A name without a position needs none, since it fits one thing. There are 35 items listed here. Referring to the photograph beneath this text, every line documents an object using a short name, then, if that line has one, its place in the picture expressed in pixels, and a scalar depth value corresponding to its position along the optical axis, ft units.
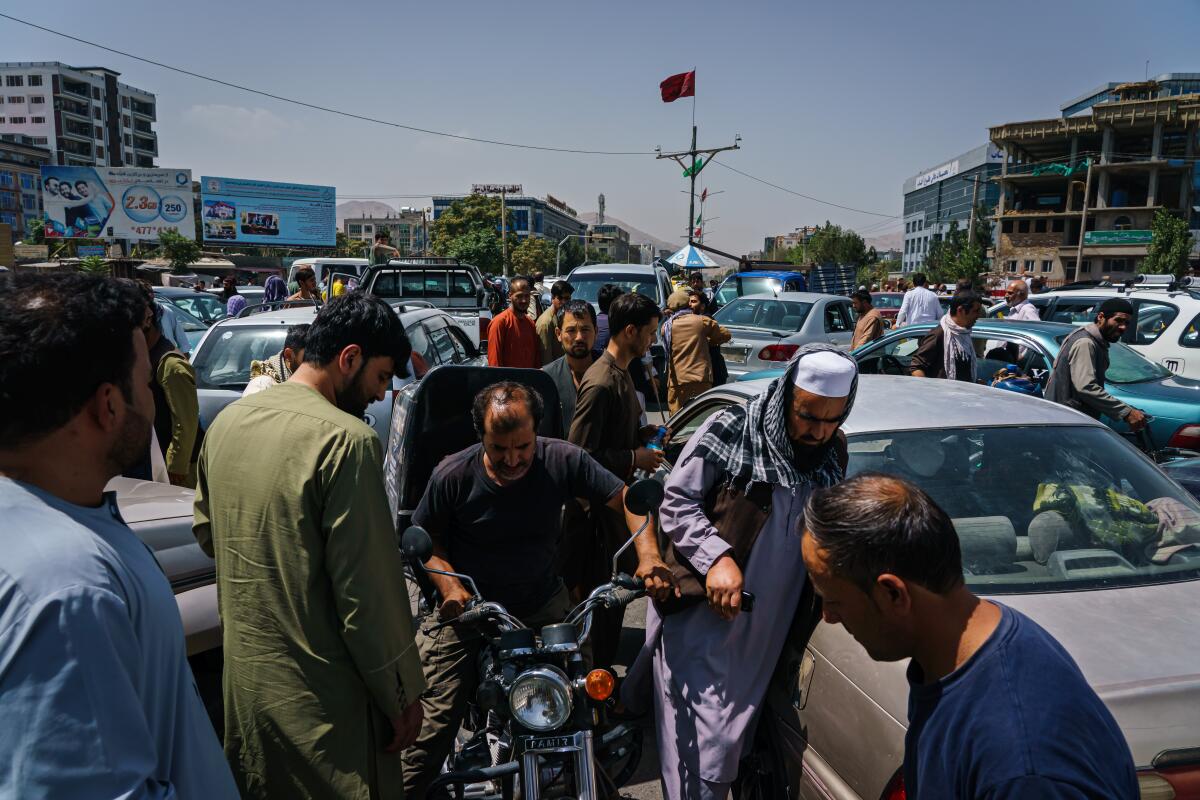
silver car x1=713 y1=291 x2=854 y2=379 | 33.32
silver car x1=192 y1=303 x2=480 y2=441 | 21.70
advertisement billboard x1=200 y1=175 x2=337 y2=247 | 165.78
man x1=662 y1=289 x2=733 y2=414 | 23.66
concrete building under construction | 208.95
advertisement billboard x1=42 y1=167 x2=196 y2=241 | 146.61
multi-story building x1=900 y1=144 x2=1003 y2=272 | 286.05
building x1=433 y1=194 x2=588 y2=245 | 513.86
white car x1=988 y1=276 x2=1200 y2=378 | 27.91
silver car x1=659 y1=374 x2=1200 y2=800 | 6.34
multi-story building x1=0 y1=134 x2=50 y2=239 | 275.39
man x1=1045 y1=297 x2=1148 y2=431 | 18.97
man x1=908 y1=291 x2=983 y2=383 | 21.42
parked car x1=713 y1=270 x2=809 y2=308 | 61.16
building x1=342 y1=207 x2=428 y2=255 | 497.05
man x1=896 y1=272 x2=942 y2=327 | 36.29
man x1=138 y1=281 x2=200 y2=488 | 14.12
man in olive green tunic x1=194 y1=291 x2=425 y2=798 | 6.29
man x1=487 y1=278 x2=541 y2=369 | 23.62
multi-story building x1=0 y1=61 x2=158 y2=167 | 295.28
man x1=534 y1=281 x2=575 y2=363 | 26.61
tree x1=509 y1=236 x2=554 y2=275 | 282.97
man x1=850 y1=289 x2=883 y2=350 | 32.19
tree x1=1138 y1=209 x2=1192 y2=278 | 178.09
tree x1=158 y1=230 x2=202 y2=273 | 175.01
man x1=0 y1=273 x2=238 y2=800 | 3.47
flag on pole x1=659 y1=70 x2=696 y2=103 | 90.02
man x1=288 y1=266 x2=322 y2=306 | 34.78
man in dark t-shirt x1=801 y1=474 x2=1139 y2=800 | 3.76
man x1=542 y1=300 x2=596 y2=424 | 15.85
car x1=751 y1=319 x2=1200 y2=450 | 20.30
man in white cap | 7.91
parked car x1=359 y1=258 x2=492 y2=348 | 42.06
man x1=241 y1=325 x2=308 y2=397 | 14.08
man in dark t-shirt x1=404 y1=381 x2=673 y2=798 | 8.92
